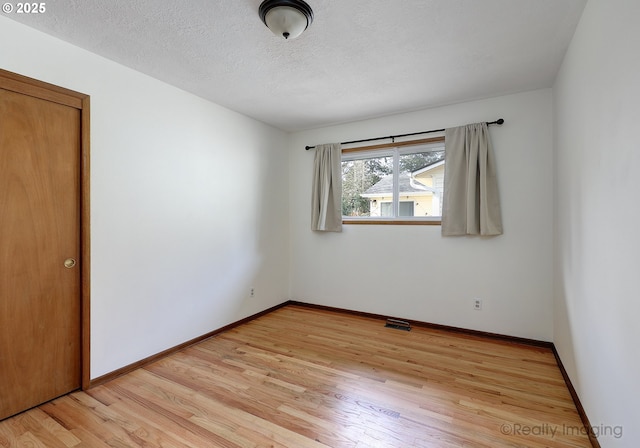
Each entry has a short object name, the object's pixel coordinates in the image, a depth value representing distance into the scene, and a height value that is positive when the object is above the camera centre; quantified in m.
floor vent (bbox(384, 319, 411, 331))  3.47 -1.21
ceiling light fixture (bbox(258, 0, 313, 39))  1.69 +1.23
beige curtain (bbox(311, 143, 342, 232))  4.04 +0.47
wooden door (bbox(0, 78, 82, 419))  1.87 -0.19
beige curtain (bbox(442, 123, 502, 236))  3.10 +0.42
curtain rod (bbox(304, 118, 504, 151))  3.08 +1.08
